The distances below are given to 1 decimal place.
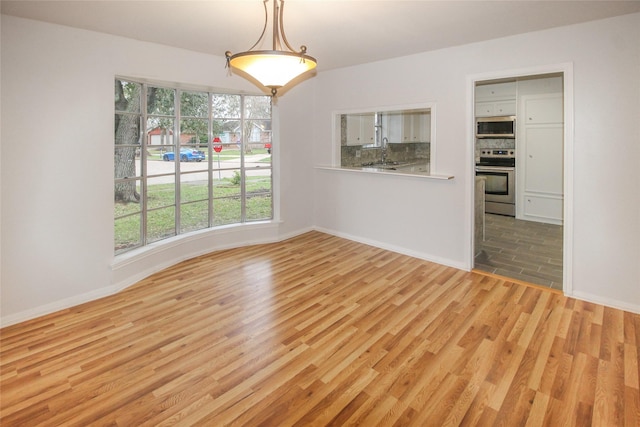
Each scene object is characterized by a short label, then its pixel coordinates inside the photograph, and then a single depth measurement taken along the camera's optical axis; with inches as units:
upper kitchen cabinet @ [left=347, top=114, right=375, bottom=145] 235.9
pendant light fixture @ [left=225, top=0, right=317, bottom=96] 87.9
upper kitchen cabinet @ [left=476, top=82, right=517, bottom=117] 260.1
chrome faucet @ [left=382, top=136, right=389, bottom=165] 283.9
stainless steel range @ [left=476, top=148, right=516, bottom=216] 266.4
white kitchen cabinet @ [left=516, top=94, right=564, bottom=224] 242.8
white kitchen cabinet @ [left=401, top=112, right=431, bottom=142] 282.5
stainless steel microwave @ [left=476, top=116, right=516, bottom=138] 259.8
